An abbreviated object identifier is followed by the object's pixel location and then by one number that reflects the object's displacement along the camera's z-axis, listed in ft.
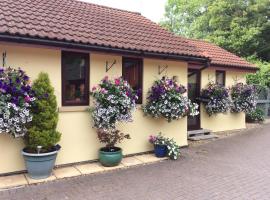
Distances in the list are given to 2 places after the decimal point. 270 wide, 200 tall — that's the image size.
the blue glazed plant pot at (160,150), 25.80
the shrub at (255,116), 49.16
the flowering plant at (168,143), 25.50
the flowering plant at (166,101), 25.91
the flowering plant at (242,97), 40.14
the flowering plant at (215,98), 35.91
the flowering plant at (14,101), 17.44
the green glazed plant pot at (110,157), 22.39
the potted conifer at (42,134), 19.17
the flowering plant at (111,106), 21.93
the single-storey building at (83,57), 20.25
